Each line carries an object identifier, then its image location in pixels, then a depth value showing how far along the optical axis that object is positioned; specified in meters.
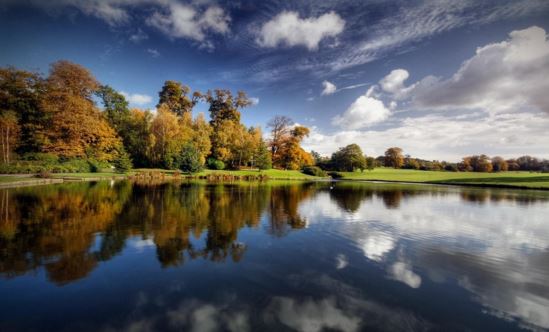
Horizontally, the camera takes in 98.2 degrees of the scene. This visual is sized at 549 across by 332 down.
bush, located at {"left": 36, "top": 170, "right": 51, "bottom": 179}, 28.44
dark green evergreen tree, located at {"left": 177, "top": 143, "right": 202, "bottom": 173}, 45.66
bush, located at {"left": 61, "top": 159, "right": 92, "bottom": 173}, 37.34
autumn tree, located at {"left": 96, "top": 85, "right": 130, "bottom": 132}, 51.91
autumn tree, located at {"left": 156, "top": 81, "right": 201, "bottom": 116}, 59.16
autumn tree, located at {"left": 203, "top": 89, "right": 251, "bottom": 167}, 55.62
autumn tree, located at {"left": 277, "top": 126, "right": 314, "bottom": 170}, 65.62
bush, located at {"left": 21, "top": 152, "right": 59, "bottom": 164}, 36.34
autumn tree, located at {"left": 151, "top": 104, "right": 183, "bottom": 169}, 47.69
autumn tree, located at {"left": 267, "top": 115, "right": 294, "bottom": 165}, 67.94
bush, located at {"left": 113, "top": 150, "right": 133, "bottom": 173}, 42.69
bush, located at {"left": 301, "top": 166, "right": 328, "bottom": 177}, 68.06
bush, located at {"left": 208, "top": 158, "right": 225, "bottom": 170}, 54.75
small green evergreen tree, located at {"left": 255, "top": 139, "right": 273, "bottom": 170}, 57.31
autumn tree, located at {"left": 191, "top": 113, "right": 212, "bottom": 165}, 50.50
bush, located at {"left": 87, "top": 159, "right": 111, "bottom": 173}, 41.44
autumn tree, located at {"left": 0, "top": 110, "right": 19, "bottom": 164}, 34.39
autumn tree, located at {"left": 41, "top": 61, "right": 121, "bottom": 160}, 37.75
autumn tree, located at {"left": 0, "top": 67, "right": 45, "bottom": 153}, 38.16
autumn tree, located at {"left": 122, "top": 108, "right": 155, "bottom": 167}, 49.84
